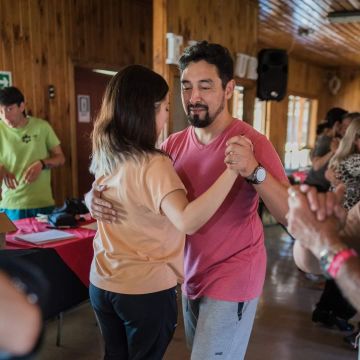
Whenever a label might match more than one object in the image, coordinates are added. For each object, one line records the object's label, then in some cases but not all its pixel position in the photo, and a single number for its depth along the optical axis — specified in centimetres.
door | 443
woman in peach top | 130
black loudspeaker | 485
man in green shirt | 312
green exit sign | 357
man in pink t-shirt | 144
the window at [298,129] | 942
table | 214
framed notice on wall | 445
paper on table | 225
